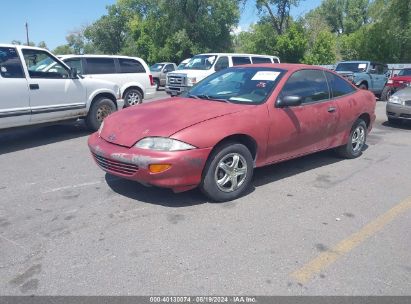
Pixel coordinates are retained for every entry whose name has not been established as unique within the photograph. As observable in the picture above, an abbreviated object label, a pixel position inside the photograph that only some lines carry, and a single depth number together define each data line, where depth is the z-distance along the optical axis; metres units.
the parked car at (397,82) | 15.54
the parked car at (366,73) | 16.62
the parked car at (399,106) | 9.61
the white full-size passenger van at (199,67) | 14.62
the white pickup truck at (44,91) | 6.68
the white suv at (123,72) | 10.90
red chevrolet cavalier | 4.10
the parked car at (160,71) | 23.80
